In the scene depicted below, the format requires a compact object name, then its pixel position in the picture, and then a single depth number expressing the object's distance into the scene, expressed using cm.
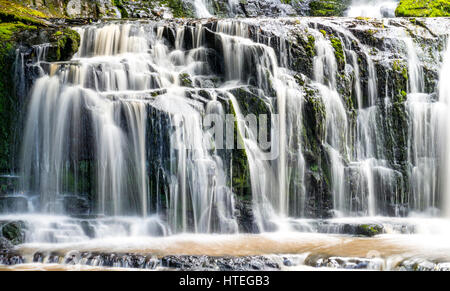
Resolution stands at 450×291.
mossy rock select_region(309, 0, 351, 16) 2148
